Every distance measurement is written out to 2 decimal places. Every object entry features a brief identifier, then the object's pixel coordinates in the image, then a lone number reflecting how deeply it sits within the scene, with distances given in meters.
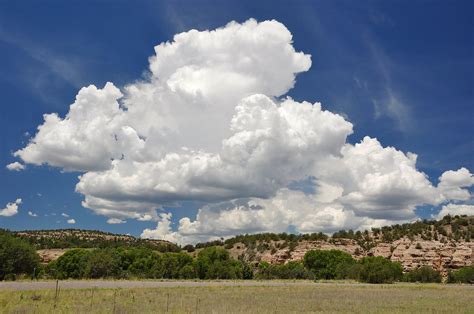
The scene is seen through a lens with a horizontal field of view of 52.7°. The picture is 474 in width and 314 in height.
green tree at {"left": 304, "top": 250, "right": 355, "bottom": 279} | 101.75
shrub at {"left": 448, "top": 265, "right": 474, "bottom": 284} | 86.50
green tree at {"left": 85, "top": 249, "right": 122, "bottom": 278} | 74.69
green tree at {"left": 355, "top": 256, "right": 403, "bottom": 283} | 77.81
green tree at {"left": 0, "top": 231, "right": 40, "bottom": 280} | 58.97
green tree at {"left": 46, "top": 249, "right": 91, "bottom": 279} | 87.86
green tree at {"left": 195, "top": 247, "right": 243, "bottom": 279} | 89.31
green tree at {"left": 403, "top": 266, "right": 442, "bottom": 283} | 89.50
